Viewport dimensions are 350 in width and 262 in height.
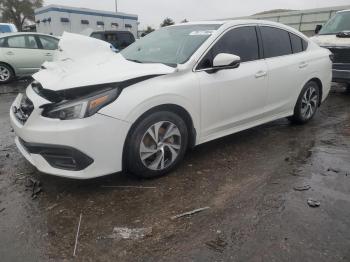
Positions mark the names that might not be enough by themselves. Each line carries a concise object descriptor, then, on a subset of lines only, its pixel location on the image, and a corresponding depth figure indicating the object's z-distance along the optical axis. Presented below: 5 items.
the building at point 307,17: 22.88
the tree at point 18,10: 45.19
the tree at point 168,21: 54.14
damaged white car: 3.14
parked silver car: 10.39
